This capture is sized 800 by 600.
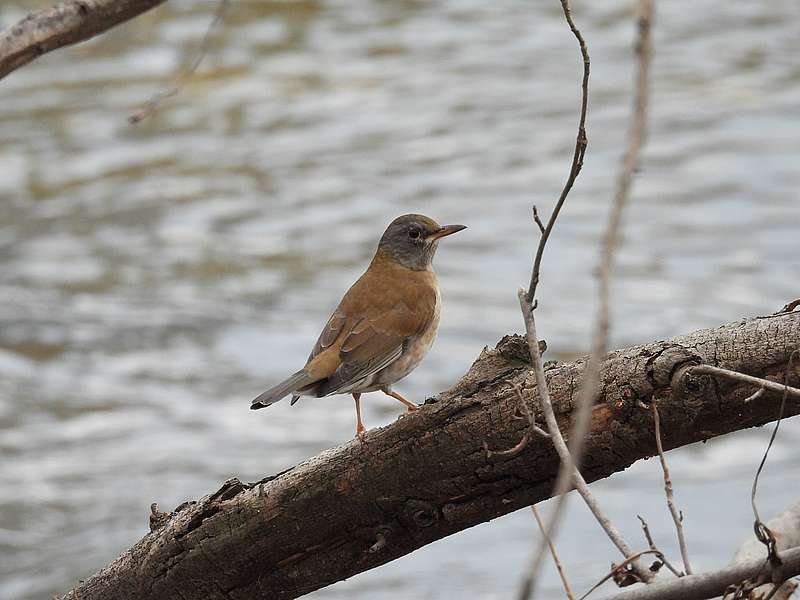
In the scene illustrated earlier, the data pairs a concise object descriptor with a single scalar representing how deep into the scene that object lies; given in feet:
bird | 30.19
